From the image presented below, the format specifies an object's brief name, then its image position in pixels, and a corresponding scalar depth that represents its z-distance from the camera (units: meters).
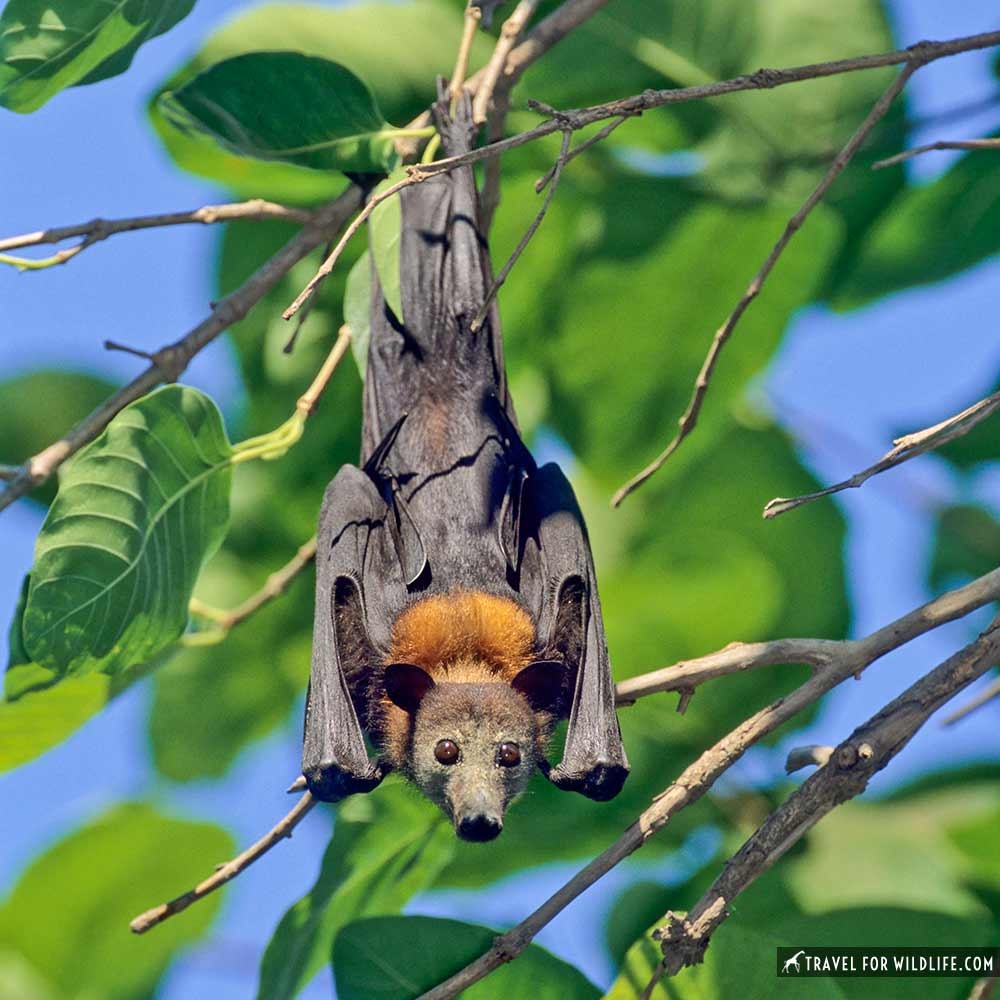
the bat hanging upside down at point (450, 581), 7.34
